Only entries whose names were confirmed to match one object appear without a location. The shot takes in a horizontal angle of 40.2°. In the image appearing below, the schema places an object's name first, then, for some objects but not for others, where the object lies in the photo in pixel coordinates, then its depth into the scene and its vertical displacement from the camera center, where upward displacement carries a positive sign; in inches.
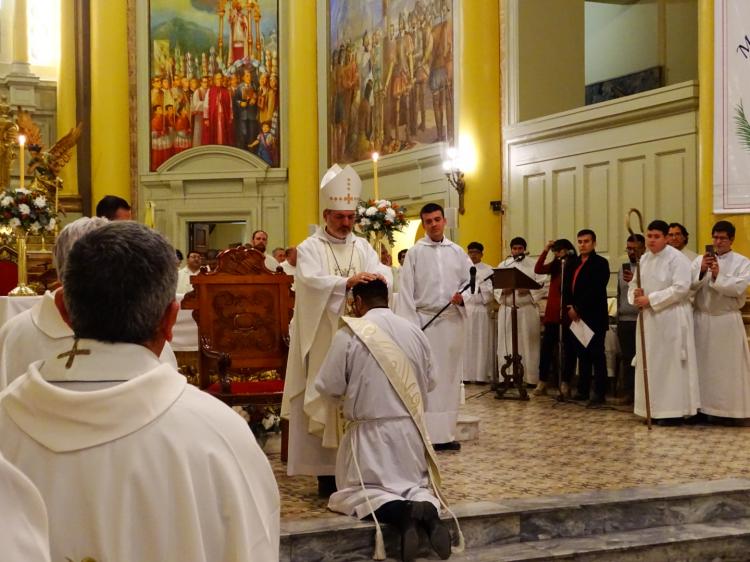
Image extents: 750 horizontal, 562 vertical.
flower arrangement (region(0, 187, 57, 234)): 303.8 +18.2
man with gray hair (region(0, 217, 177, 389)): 129.0 -8.2
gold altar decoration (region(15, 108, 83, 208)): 409.1 +44.0
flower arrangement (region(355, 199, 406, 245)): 331.7 +16.6
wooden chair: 267.0 -11.8
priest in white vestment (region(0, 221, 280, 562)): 65.9 -10.9
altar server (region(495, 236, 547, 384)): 445.4 -24.1
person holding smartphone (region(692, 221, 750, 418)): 331.0 -21.3
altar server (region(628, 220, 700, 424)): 333.7 -22.0
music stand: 412.5 -19.1
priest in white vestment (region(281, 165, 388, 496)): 227.1 -8.0
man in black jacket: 383.9 -14.0
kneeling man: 197.5 -27.6
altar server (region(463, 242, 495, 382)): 474.9 -28.1
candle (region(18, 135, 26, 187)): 298.4 +36.5
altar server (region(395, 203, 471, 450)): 297.4 -6.5
